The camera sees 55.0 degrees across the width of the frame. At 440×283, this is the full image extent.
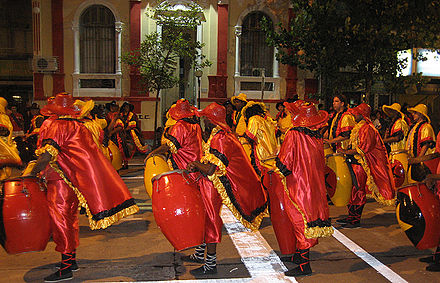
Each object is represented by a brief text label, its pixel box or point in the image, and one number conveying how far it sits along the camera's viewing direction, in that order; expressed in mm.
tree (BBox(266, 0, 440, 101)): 14836
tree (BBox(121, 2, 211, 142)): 16594
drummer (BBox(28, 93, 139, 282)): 4820
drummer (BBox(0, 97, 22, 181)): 6840
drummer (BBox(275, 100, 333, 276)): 4906
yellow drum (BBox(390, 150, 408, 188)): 8805
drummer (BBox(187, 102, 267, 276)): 4824
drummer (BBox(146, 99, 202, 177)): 5816
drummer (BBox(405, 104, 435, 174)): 7438
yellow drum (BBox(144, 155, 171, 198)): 7141
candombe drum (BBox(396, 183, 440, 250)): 5312
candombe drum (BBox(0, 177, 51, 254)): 4625
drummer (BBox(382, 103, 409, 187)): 8328
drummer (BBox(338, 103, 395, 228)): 7066
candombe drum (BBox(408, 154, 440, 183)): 7492
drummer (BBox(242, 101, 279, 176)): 7801
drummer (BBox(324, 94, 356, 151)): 7387
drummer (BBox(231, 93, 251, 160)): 8495
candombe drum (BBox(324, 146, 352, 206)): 7062
